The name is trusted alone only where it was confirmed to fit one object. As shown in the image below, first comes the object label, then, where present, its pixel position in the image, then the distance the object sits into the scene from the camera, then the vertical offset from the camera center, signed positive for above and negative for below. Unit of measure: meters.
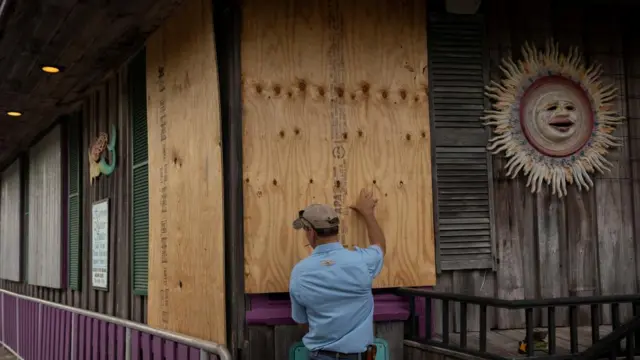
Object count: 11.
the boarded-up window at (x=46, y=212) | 9.28 +0.00
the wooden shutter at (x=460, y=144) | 5.16 +0.46
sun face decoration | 5.32 +0.66
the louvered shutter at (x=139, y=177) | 6.29 +0.31
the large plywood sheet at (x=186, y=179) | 5.00 +0.24
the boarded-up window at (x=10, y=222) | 12.32 -0.17
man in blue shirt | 3.96 -0.50
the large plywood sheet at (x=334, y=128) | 4.86 +0.57
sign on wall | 7.42 -0.36
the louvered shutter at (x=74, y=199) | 8.50 +0.16
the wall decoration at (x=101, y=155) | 7.24 +0.61
